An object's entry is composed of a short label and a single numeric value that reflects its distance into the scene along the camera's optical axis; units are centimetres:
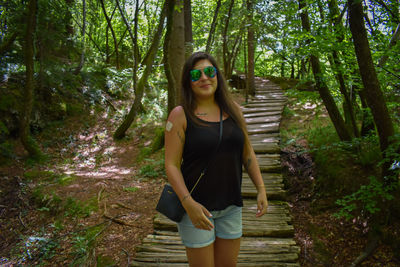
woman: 188
